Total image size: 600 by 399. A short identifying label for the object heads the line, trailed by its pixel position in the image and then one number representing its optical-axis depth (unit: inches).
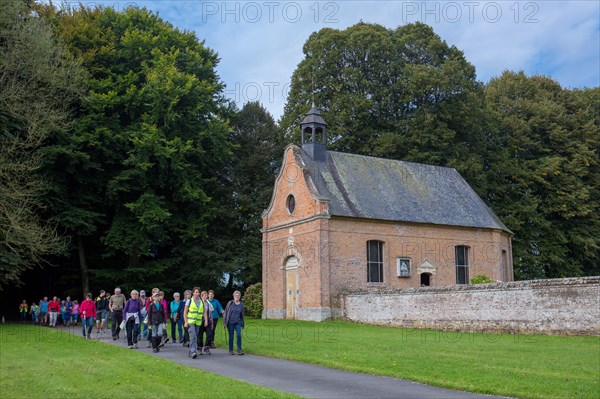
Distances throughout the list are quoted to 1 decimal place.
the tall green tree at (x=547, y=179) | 1788.9
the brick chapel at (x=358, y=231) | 1286.9
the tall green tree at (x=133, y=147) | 1363.2
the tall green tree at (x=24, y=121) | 1090.1
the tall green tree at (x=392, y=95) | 1734.7
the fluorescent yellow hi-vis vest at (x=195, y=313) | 722.8
